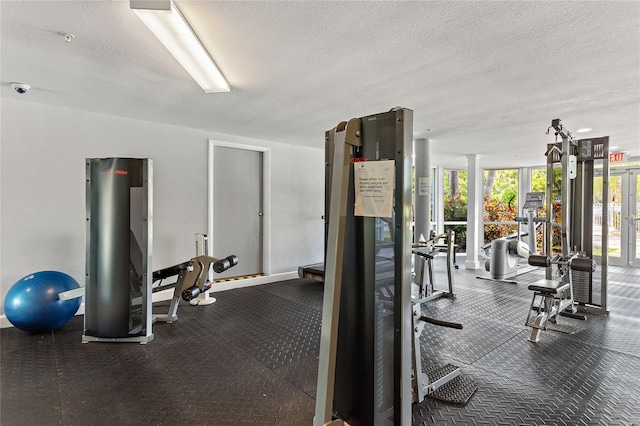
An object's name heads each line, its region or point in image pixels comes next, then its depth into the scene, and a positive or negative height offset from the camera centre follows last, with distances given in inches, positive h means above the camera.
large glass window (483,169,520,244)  347.3 +8.5
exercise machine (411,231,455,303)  179.0 -33.5
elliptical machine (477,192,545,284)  233.6 -28.0
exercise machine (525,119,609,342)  141.5 -14.7
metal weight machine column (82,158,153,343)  124.9 -14.7
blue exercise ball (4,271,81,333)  125.0 -34.9
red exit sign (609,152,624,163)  264.8 +43.2
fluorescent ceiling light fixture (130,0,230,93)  68.9 +41.6
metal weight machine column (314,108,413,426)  54.6 -13.9
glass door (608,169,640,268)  277.1 -5.1
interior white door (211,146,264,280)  205.0 +1.4
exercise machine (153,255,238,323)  145.3 -28.2
